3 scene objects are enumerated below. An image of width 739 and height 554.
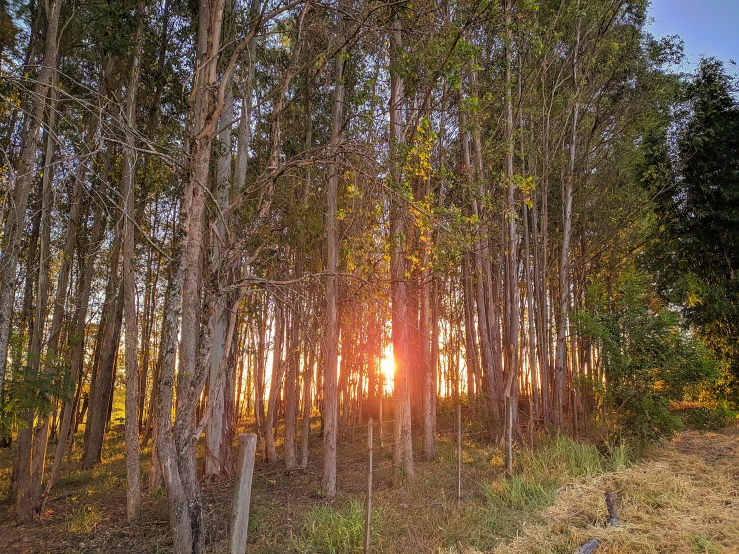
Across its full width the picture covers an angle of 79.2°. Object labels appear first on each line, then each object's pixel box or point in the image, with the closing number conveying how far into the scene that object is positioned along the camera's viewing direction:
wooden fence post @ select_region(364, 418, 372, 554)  4.23
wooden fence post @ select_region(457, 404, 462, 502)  5.82
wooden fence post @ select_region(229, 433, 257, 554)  2.73
